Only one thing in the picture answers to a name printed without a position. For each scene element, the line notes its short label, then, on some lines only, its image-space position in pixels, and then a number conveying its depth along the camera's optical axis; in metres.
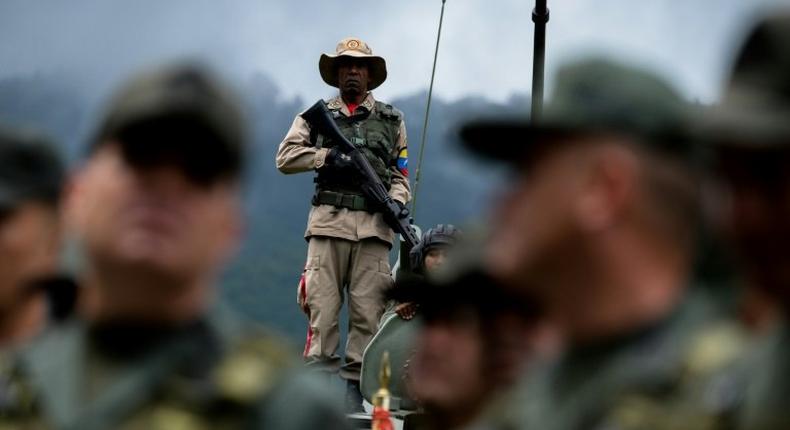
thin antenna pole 25.03
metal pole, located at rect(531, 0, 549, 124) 21.63
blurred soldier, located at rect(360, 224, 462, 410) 16.39
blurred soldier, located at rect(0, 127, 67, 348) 6.61
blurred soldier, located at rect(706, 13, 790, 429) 4.43
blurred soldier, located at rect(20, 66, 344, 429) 5.10
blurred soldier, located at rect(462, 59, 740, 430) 5.03
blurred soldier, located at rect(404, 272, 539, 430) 7.56
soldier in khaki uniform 21.49
